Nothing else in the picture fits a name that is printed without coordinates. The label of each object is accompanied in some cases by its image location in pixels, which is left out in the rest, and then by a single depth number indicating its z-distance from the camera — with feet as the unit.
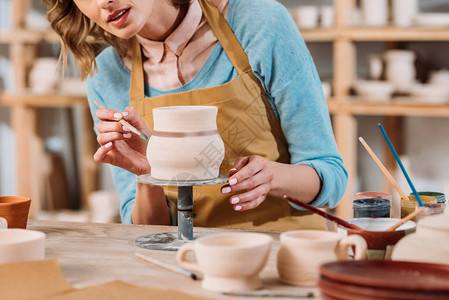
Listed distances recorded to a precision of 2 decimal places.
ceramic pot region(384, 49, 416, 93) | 9.78
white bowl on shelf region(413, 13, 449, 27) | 9.46
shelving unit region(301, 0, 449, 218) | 9.52
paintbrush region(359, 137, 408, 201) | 4.79
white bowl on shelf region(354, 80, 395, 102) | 9.65
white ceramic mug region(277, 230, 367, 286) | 4.06
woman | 5.61
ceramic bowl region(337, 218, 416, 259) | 4.26
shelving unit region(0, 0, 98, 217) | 11.21
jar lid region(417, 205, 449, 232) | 3.95
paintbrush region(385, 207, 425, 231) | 4.30
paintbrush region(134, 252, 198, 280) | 4.27
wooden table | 4.23
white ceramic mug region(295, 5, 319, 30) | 9.92
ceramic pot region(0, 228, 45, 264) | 4.30
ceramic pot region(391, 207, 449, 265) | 3.94
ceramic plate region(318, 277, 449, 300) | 3.54
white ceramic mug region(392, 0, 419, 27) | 9.66
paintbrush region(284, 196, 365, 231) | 4.30
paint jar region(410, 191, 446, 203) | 4.81
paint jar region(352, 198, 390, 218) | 4.67
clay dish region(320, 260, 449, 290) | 3.62
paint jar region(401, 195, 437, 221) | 4.66
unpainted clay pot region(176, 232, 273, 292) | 3.98
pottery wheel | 4.70
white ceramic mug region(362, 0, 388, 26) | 9.70
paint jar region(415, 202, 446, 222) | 4.52
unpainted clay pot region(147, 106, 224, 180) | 4.61
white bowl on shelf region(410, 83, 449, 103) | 9.40
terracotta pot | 4.89
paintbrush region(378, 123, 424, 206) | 4.63
